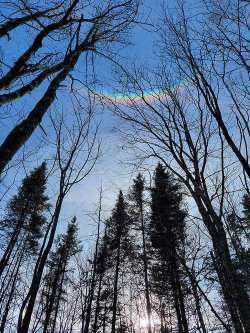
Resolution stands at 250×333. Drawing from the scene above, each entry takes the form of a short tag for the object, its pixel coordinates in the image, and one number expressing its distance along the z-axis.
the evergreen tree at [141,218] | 17.14
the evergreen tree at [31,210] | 17.73
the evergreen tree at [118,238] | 19.78
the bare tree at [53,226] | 5.97
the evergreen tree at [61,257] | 21.78
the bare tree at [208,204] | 3.14
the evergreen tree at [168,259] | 13.80
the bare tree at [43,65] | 3.56
